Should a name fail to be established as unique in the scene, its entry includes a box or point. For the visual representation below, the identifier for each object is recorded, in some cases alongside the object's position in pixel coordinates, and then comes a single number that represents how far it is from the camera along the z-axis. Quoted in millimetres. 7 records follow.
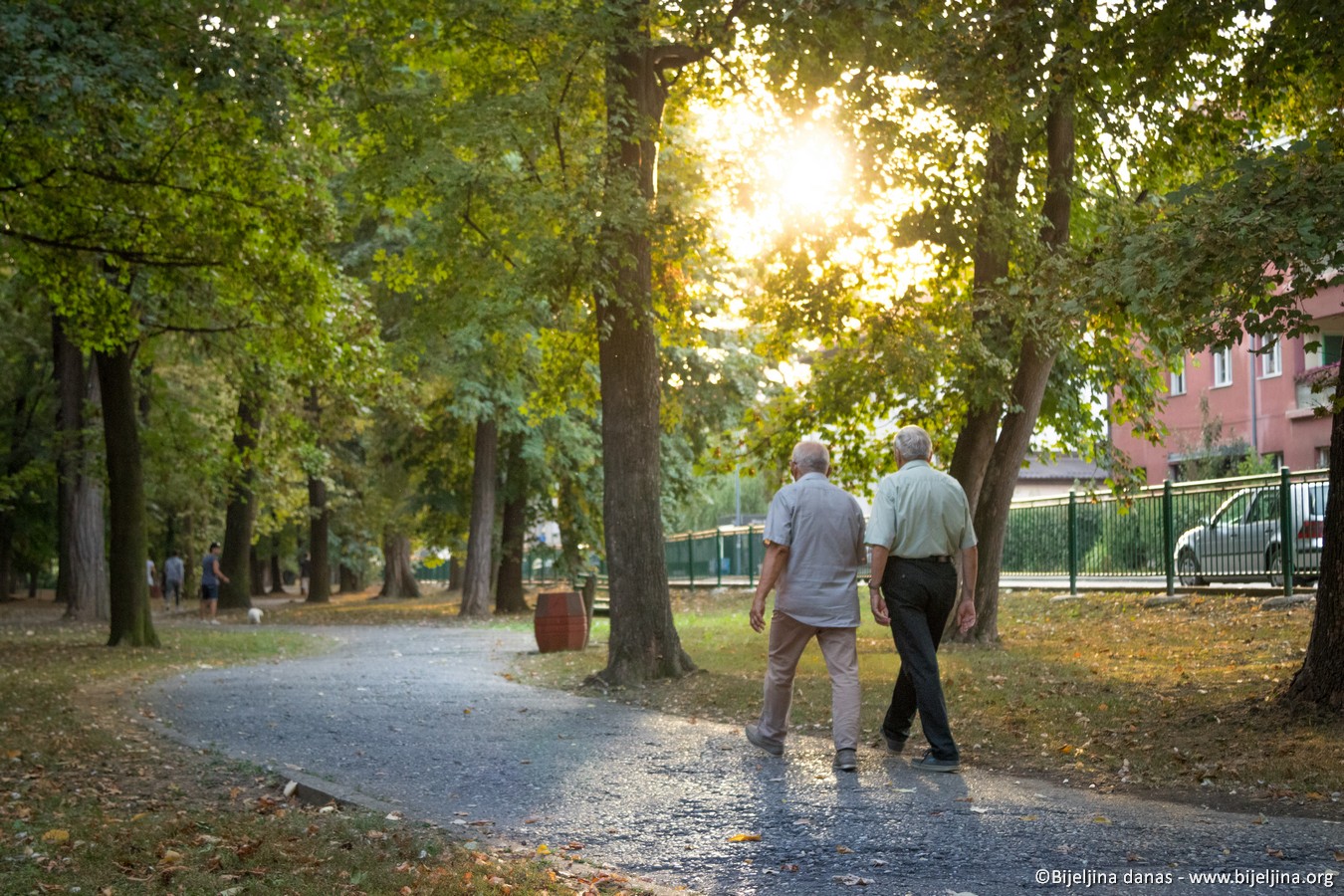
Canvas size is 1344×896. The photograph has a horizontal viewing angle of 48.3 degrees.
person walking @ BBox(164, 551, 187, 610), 45081
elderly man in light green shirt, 9172
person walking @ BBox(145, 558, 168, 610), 52550
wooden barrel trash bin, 21484
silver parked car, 20281
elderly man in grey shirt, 9453
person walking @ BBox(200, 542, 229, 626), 35969
